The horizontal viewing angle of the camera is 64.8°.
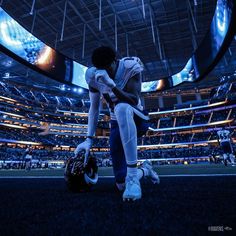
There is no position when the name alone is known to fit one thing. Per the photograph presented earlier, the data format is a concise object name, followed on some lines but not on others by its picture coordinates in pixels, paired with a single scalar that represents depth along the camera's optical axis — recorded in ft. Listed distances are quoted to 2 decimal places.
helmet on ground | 5.57
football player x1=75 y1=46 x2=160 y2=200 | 4.66
